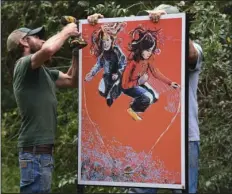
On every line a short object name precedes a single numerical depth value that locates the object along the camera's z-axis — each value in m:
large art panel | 6.96
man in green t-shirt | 7.41
